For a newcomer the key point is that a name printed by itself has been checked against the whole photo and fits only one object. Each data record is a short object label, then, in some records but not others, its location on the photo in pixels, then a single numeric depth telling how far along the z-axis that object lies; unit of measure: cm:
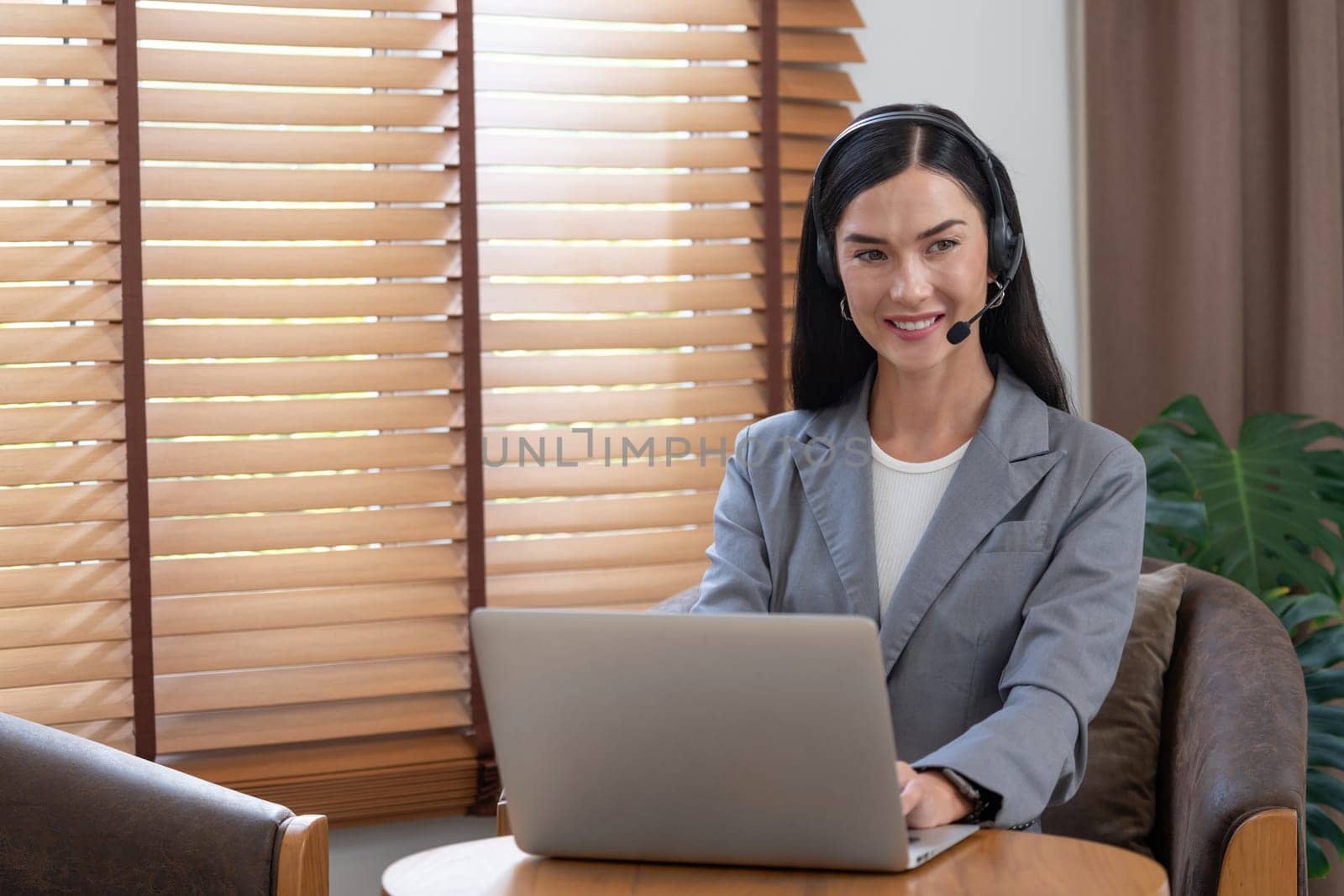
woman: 238
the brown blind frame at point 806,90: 304
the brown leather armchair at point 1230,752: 230
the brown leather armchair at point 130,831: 239
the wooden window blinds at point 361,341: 281
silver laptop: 208
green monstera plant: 288
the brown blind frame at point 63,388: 278
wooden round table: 209
